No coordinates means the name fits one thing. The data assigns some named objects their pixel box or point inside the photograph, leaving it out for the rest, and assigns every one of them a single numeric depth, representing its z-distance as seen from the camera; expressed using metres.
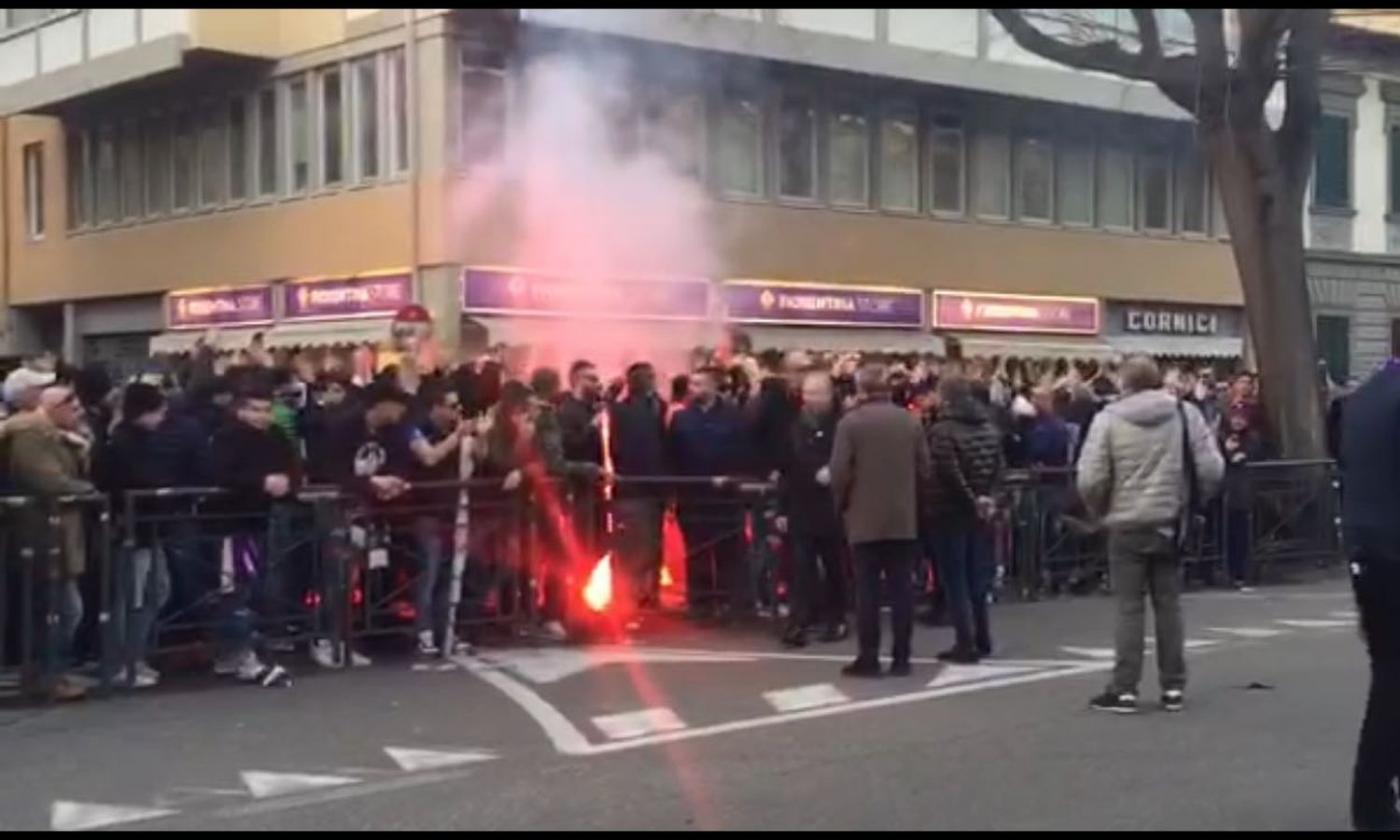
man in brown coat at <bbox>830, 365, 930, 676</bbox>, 9.97
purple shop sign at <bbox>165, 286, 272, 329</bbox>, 26.14
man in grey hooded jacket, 8.88
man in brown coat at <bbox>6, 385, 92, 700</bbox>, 9.44
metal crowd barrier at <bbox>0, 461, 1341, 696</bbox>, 9.52
